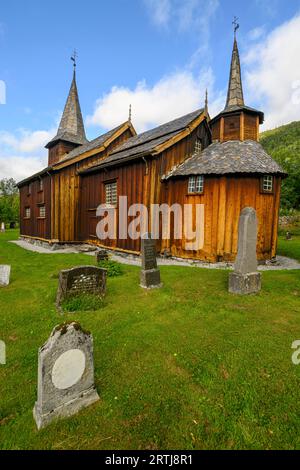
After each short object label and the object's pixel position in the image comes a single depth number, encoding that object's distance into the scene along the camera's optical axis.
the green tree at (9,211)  47.54
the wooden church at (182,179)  12.38
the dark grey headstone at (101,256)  11.89
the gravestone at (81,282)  6.56
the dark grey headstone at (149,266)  8.33
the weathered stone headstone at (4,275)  8.46
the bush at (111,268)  10.00
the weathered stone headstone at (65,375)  2.98
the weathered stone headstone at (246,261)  7.68
